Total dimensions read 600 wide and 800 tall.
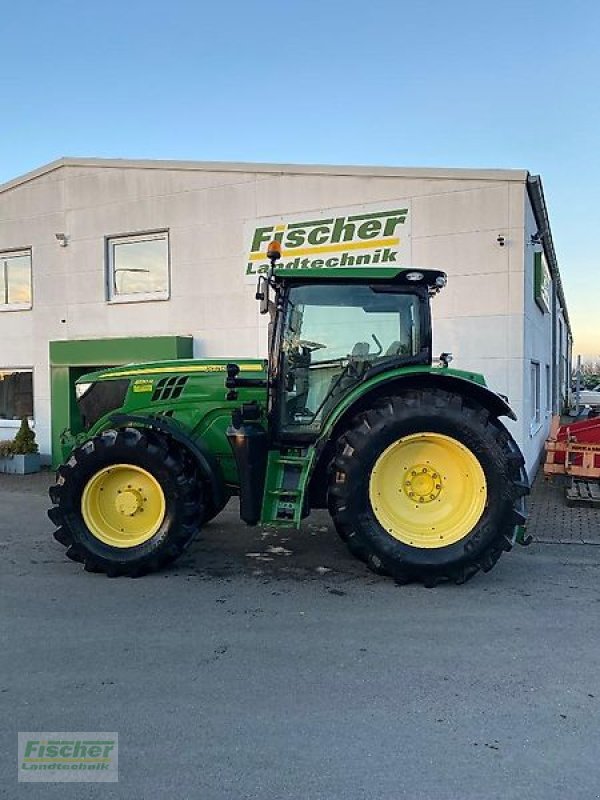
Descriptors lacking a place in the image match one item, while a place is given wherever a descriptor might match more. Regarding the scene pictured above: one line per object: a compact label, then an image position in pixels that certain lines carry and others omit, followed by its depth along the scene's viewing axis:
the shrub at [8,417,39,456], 11.53
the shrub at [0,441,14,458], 11.50
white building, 8.90
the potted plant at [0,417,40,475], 11.44
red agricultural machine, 8.41
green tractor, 5.06
